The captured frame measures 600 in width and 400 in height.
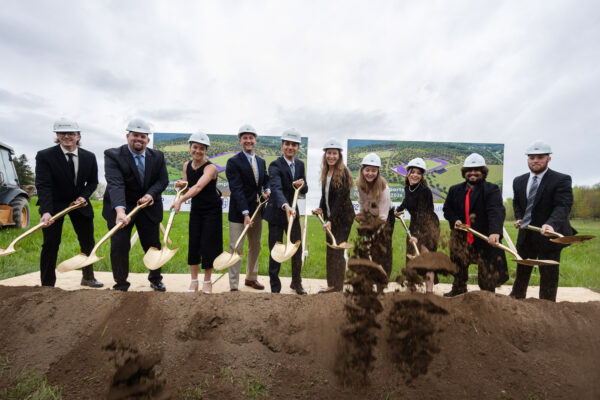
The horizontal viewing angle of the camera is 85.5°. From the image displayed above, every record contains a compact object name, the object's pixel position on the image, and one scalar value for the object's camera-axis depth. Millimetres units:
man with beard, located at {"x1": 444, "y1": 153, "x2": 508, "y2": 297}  3296
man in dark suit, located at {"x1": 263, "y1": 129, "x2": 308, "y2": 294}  3510
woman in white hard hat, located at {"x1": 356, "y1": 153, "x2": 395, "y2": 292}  3504
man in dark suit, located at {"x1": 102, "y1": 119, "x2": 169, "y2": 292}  3049
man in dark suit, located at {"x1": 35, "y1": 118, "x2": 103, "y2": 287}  3176
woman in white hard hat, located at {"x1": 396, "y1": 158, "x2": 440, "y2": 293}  3643
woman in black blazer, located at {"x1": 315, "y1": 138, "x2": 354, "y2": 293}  3561
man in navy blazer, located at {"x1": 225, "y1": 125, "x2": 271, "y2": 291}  3492
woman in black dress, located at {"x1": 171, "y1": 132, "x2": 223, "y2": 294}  3291
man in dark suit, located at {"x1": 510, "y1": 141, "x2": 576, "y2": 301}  3117
